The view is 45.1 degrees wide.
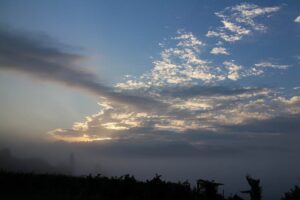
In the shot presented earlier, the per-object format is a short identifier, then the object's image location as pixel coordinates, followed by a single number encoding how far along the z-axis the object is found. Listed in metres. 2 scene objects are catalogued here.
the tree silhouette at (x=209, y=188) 30.16
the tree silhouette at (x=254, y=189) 25.62
